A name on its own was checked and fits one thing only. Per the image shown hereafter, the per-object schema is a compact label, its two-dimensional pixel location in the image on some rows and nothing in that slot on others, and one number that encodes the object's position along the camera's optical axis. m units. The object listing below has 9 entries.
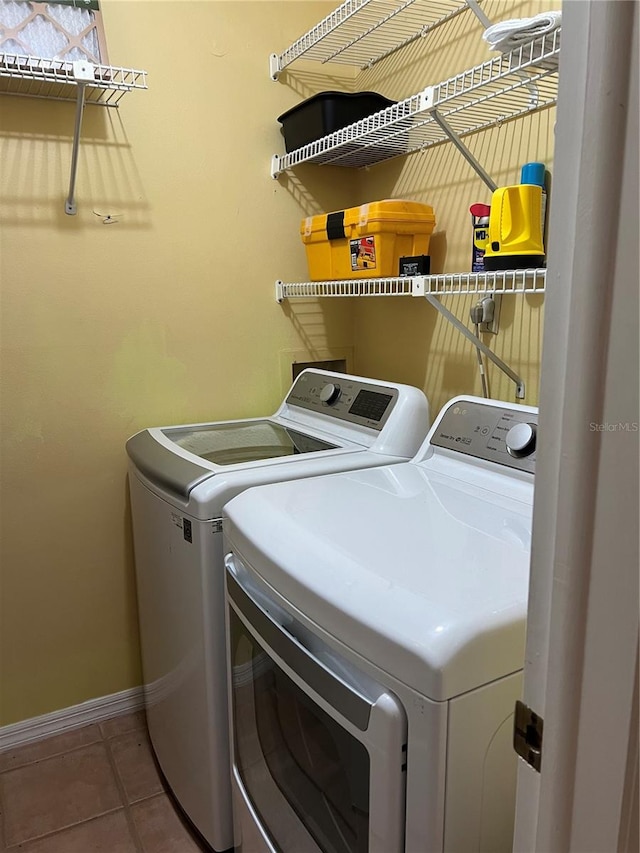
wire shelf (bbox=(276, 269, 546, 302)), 1.37
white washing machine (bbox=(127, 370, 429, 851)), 1.41
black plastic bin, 1.80
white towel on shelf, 1.12
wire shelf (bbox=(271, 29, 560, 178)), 1.21
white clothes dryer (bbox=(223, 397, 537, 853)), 0.80
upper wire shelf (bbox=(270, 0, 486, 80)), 1.75
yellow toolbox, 1.72
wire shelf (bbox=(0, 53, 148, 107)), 1.51
